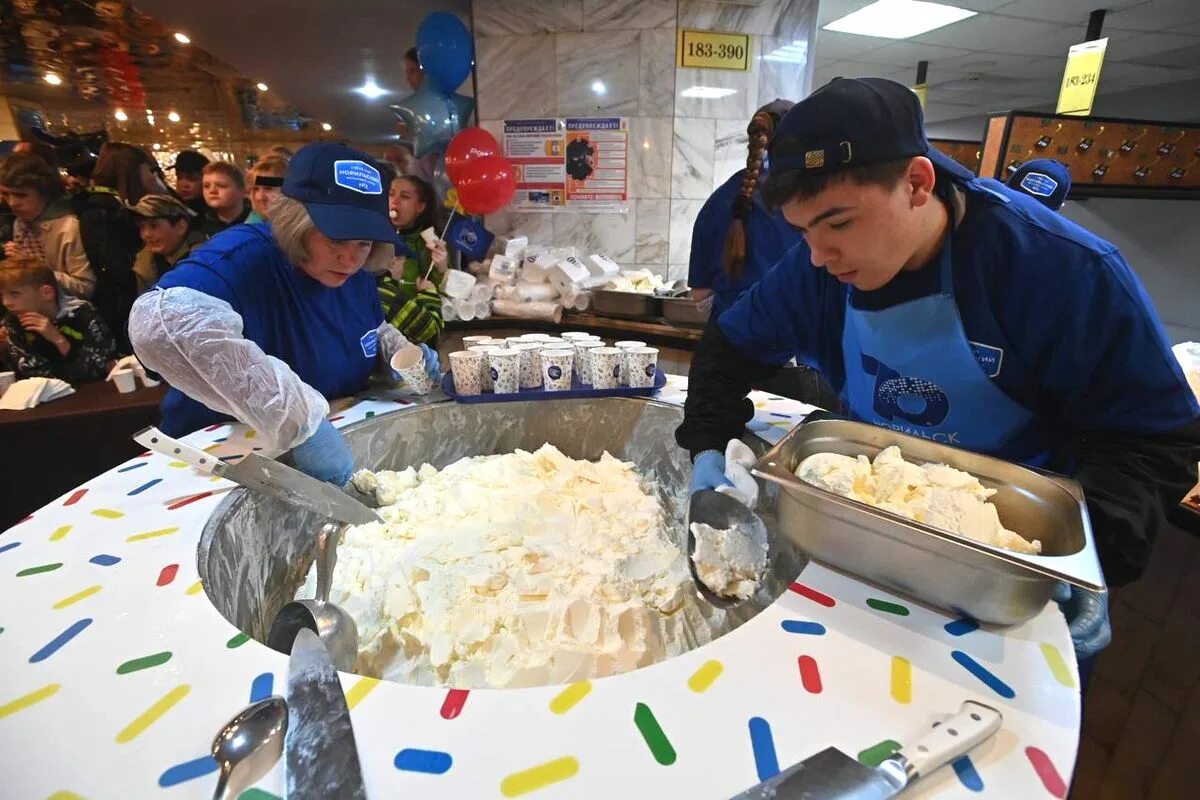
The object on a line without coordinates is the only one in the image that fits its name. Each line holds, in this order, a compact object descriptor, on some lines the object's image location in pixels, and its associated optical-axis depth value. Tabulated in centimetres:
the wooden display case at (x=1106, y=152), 340
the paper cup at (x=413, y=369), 175
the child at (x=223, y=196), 318
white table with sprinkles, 57
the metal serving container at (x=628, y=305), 347
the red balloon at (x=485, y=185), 374
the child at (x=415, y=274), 292
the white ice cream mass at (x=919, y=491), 77
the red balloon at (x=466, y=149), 372
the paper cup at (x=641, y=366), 175
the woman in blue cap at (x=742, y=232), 231
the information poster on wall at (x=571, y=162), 402
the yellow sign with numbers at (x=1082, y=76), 384
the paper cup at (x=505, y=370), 172
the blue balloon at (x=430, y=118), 392
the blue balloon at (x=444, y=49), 369
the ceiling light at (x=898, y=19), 412
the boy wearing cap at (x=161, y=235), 309
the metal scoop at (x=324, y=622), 85
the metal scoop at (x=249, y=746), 55
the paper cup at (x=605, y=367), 175
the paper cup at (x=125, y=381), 262
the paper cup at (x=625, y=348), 177
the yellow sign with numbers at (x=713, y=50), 378
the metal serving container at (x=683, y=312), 322
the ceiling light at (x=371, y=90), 596
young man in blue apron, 93
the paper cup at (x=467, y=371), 171
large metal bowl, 112
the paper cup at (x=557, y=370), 174
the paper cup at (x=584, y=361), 178
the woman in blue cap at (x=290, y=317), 128
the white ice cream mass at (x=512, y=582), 99
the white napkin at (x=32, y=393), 238
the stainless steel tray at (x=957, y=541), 68
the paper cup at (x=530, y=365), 179
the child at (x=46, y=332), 269
